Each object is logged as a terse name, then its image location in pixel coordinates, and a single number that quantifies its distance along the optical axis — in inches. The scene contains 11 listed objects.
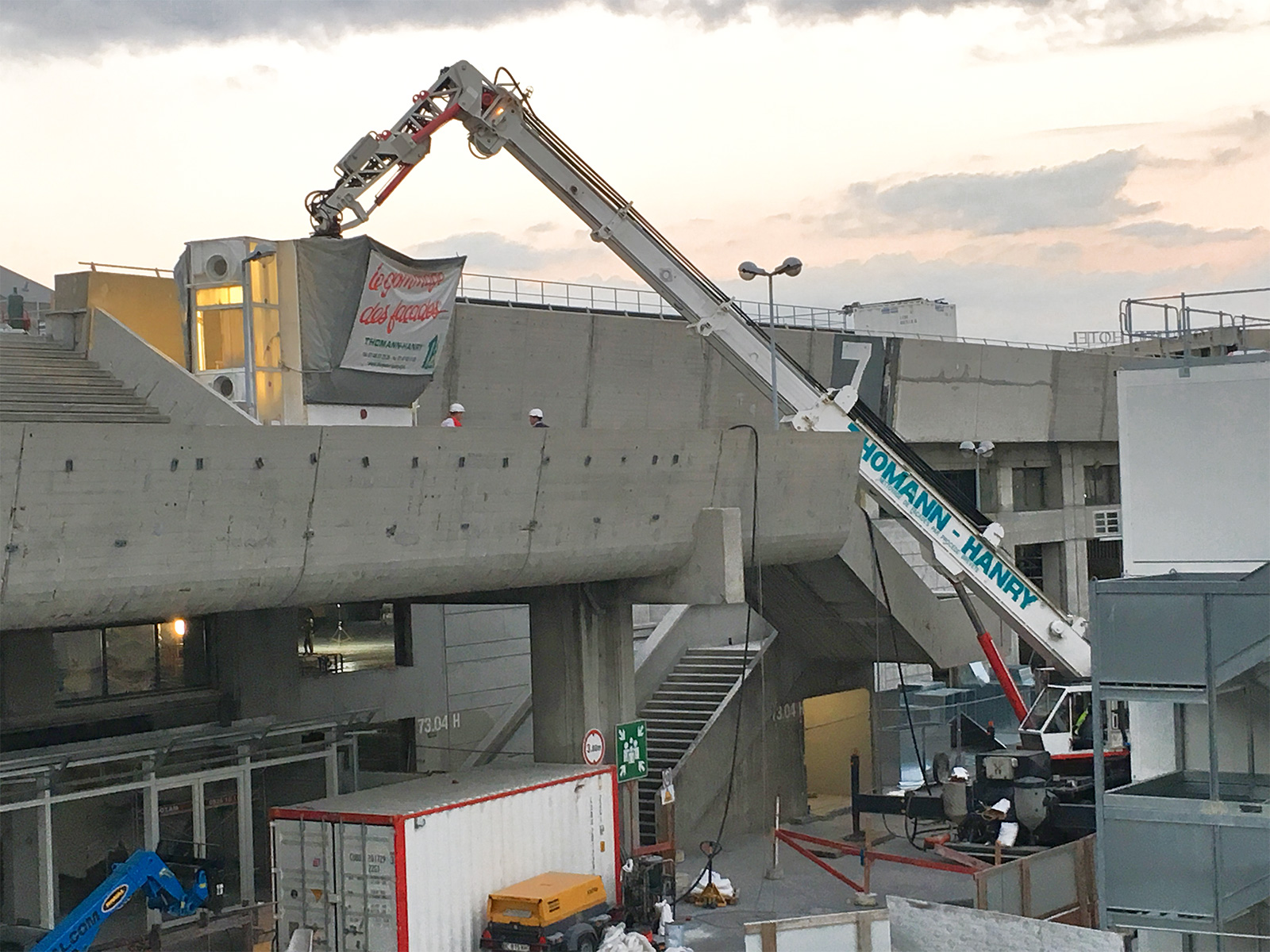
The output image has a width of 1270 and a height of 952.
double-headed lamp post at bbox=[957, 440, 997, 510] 1744.6
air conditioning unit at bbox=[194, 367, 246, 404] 863.7
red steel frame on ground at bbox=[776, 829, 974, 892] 927.0
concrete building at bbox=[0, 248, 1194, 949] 662.5
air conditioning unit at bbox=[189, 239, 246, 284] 859.4
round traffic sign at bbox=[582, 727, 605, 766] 975.6
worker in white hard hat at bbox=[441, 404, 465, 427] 973.8
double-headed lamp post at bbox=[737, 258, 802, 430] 992.2
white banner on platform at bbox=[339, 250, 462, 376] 895.7
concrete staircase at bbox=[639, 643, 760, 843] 1146.0
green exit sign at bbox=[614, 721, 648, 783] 981.2
